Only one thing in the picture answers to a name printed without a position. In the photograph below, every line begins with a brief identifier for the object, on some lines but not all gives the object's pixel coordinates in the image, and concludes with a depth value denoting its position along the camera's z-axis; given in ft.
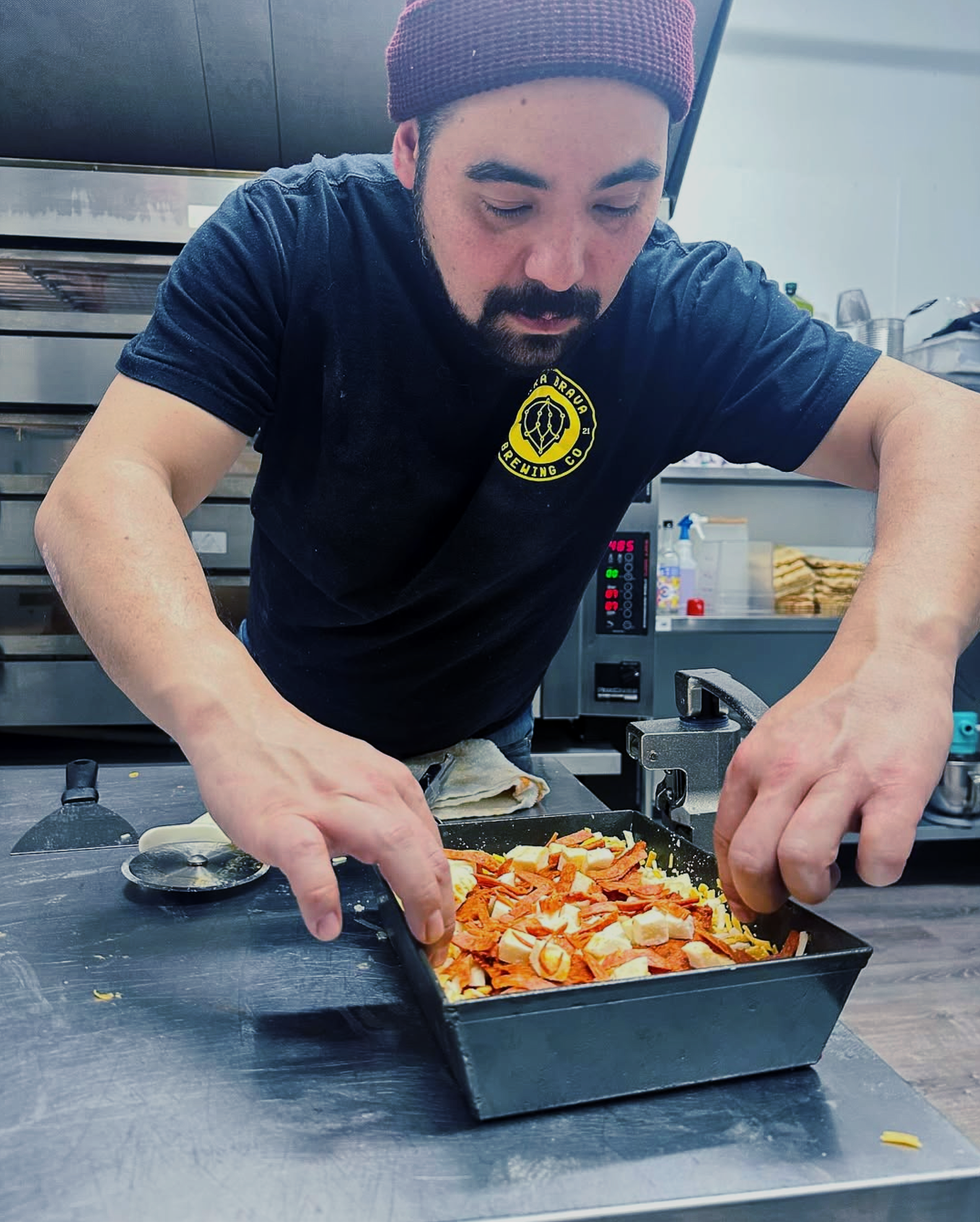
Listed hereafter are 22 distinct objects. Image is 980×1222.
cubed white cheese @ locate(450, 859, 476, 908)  2.70
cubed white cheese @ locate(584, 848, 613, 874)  2.88
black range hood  7.48
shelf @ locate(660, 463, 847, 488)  10.11
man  2.26
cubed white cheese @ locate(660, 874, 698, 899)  2.71
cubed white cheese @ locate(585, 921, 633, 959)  2.34
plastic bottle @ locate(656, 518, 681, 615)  10.00
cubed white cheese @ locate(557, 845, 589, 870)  2.88
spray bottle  10.22
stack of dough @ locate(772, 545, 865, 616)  10.28
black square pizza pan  1.93
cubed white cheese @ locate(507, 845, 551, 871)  2.88
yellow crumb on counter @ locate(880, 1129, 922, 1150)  1.96
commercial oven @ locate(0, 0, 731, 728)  7.57
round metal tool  3.23
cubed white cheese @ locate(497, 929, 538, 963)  2.30
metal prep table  1.80
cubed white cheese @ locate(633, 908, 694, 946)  2.42
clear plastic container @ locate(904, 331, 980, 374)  9.78
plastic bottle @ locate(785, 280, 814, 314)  9.55
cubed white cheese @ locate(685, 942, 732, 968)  2.32
